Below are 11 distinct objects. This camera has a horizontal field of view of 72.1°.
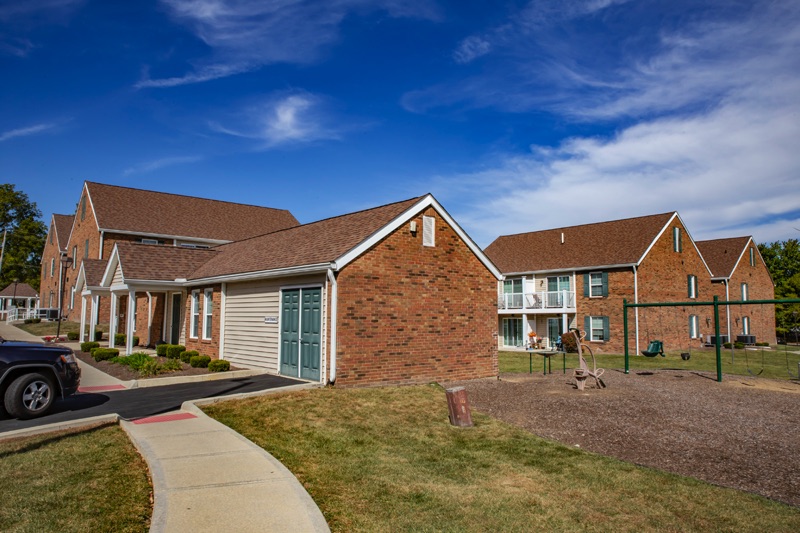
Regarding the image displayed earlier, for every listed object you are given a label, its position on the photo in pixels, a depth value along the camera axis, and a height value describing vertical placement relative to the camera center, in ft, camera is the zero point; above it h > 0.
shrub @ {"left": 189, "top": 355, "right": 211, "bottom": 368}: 53.72 -4.88
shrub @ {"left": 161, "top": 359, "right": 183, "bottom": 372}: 51.20 -5.15
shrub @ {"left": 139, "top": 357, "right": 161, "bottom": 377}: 47.73 -5.10
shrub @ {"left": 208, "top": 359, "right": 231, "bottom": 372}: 51.01 -5.09
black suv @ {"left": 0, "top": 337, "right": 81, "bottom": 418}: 30.94 -3.89
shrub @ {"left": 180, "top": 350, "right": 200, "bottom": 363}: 56.54 -4.59
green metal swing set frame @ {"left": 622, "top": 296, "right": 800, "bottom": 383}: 49.96 +0.07
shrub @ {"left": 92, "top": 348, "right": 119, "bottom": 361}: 61.05 -4.85
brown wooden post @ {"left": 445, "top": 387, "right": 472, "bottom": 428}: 33.09 -5.75
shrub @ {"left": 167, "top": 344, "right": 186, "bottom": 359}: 61.21 -4.48
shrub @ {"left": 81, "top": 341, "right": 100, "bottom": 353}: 71.31 -4.63
